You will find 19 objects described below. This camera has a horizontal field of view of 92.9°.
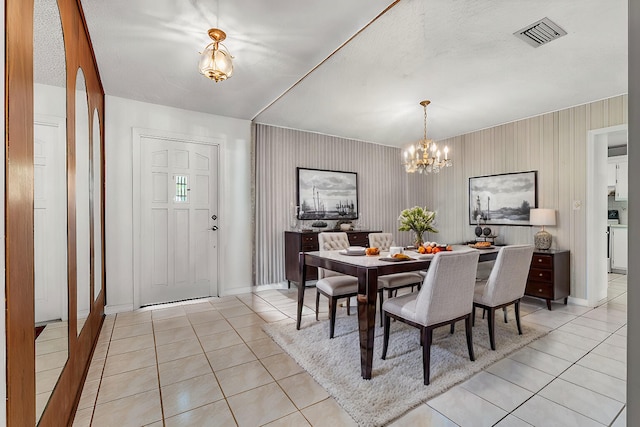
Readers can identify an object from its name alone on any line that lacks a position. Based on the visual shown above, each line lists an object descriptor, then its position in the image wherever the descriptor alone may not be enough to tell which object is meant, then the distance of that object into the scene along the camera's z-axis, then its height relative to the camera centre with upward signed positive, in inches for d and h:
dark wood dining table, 83.3 -18.2
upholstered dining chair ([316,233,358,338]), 111.0 -29.4
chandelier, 144.9 +23.4
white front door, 153.3 -3.6
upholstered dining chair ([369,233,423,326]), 126.8 -30.3
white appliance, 234.7 -9.9
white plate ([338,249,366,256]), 114.7 -15.9
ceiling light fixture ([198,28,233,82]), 88.7 +44.2
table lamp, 157.5 -6.2
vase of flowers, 120.2 -3.8
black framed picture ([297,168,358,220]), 198.7 +11.7
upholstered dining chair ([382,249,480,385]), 81.2 -25.4
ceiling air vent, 89.9 +54.6
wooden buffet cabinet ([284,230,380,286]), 177.4 -21.1
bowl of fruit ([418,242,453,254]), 114.4 -14.9
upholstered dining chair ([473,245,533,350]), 100.4 -24.9
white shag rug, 73.5 -45.9
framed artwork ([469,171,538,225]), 173.3 +7.2
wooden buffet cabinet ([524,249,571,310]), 146.7 -32.9
